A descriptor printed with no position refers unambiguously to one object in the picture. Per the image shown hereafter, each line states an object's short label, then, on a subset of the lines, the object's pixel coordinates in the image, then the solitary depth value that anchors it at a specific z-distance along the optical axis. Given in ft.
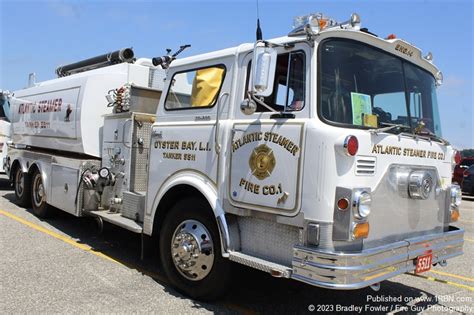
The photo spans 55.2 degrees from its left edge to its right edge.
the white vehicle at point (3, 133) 40.04
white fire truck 12.06
